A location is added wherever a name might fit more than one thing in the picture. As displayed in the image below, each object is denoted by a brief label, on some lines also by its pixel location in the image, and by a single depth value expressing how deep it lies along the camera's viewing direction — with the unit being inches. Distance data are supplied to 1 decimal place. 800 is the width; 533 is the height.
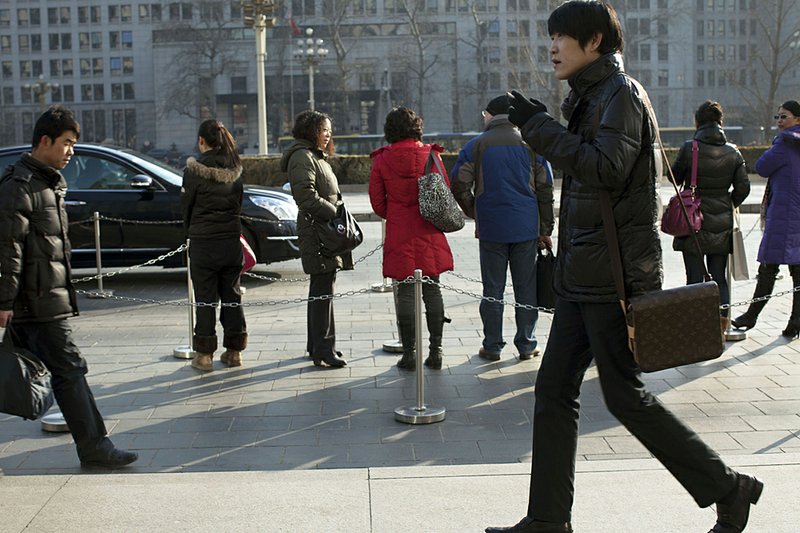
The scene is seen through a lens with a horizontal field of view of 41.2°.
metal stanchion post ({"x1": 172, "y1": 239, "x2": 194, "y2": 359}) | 322.3
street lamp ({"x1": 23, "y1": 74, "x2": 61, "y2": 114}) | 2573.8
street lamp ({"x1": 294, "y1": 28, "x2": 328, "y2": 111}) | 2112.0
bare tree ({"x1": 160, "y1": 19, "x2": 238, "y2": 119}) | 3408.0
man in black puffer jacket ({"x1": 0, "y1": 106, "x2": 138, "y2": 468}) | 199.5
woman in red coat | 293.9
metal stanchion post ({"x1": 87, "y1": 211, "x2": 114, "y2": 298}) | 451.5
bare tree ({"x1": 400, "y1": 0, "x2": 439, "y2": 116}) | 2726.4
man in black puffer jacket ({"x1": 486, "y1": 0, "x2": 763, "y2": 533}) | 143.3
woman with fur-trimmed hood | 298.8
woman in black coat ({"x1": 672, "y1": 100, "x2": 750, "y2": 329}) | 325.1
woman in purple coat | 331.0
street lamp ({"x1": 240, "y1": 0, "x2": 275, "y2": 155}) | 1154.7
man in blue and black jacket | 304.8
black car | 478.6
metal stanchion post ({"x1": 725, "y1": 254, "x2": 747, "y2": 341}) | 335.9
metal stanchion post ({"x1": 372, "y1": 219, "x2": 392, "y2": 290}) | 429.3
